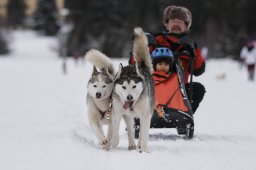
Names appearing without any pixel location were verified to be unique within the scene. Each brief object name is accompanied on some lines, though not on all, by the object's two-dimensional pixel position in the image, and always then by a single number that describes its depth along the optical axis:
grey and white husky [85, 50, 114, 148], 11.53
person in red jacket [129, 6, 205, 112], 13.67
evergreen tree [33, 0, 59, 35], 176.11
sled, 13.22
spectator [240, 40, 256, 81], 41.06
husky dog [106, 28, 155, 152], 11.10
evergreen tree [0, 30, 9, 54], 142.94
